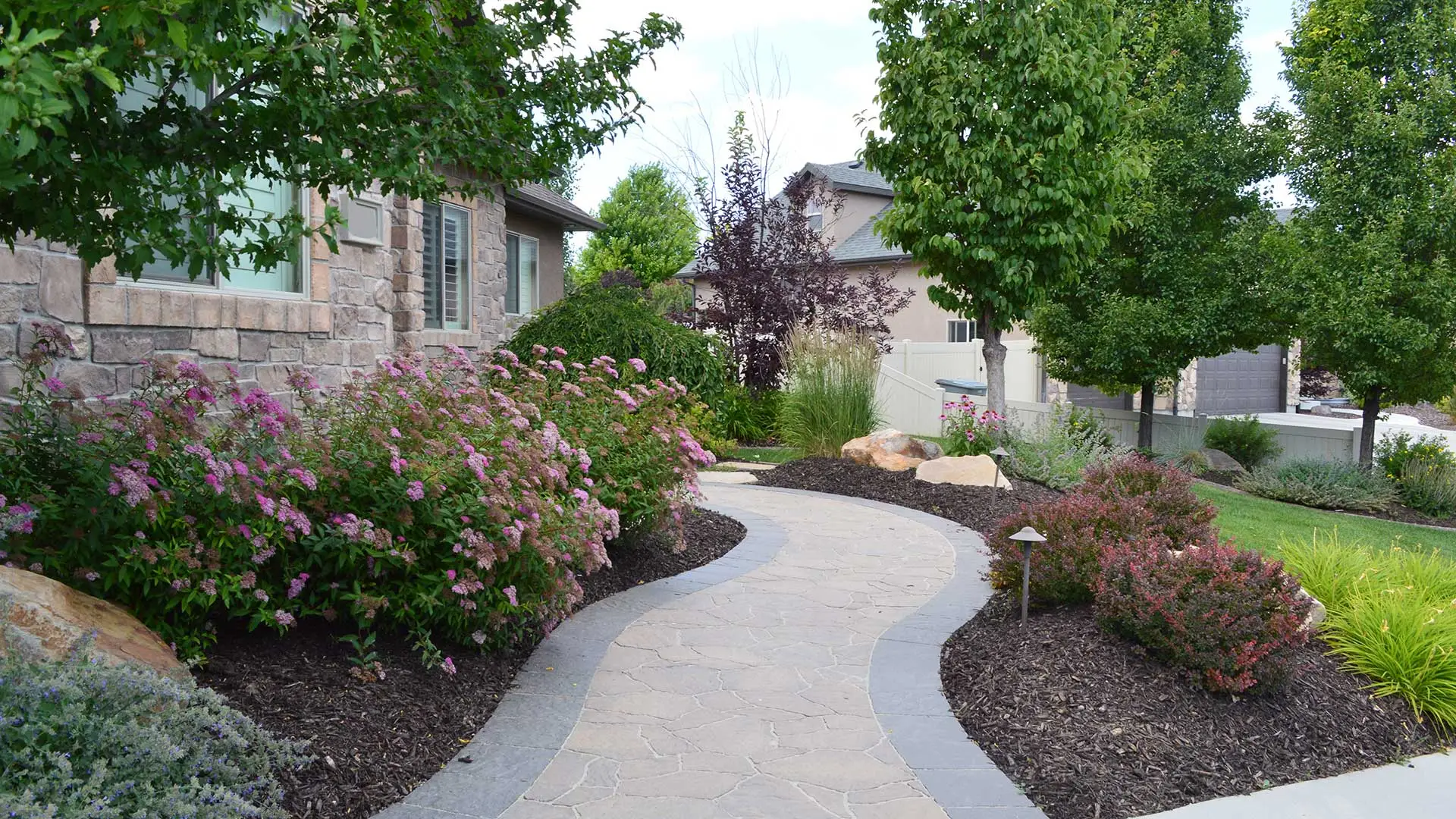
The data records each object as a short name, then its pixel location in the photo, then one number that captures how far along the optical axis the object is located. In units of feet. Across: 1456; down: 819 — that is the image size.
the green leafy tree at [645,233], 125.39
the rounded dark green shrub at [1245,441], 47.44
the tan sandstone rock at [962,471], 31.60
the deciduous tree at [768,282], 50.80
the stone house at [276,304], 15.15
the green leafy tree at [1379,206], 36.65
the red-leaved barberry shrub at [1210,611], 12.14
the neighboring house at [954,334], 70.49
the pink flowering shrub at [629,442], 18.01
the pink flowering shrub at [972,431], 35.06
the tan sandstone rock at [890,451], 34.01
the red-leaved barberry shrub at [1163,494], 16.93
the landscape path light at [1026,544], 14.75
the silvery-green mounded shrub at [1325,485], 38.09
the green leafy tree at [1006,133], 32.04
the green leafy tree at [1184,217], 43.91
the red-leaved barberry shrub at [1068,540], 15.38
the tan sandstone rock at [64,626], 8.95
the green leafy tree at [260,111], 7.22
